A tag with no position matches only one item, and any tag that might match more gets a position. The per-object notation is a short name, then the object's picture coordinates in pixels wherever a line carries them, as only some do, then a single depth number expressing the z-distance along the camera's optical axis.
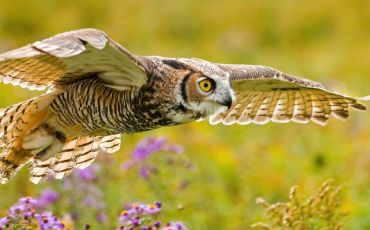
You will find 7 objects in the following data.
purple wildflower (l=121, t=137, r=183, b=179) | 10.62
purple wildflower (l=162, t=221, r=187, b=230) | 8.33
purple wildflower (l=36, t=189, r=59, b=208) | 10.52
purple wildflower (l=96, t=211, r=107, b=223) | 10.45
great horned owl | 9.06
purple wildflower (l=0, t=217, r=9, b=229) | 8.13
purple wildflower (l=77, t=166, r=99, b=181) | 10.84
